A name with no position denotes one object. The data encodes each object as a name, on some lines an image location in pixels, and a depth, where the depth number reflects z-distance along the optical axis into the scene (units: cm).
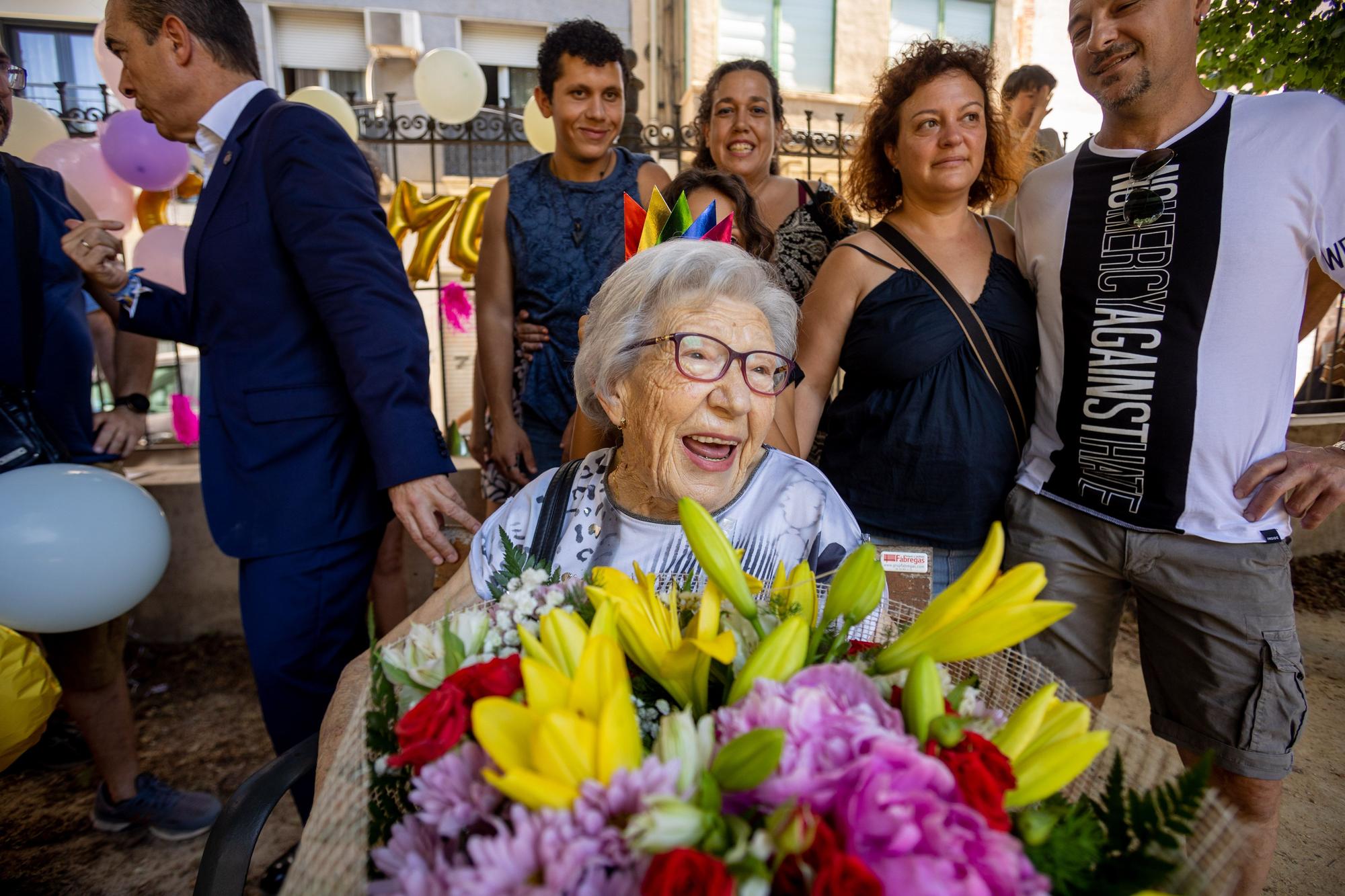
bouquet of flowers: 56
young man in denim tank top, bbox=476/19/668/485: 274
